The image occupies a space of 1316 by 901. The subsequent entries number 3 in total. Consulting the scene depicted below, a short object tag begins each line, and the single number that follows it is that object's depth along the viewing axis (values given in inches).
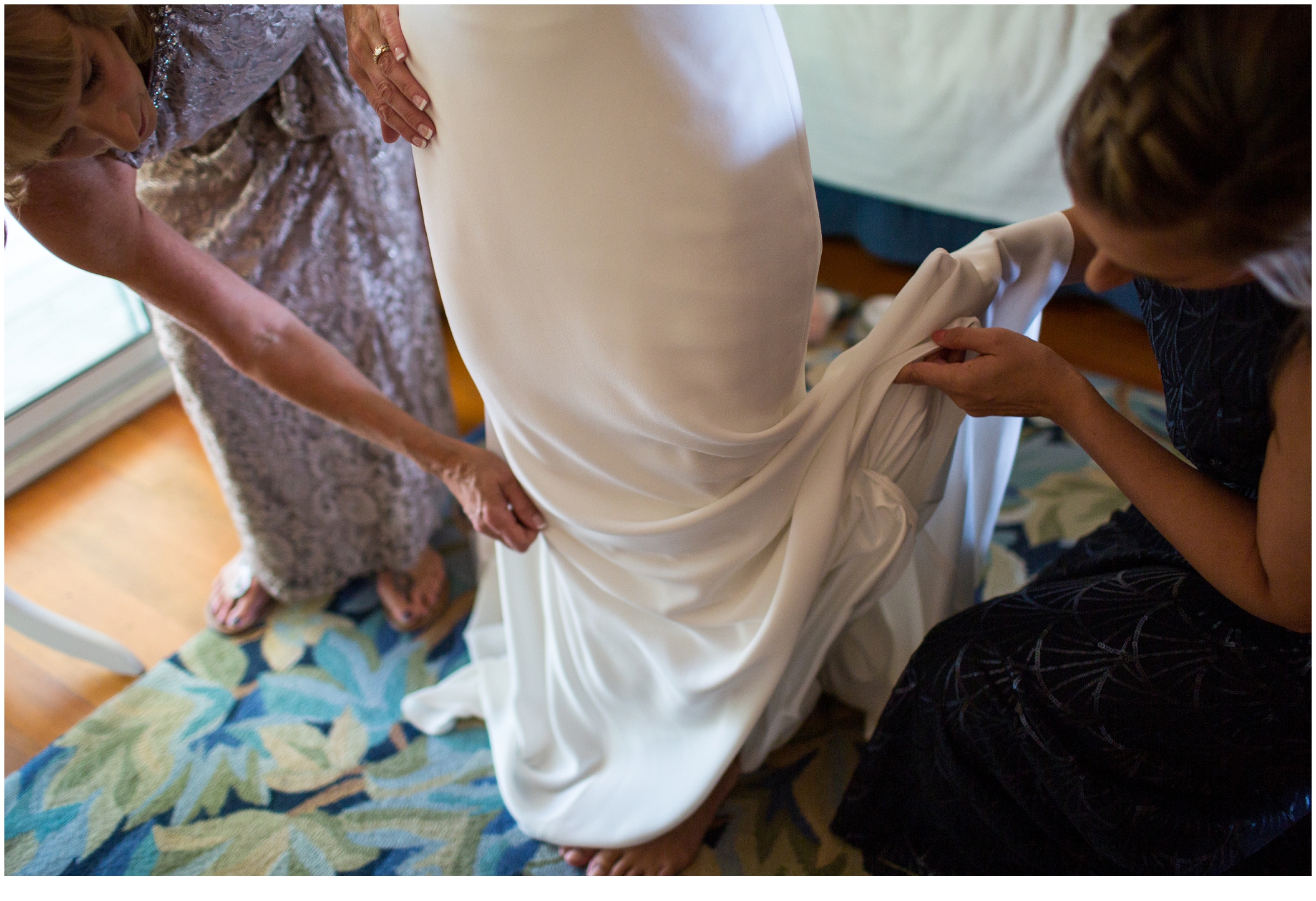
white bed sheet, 66.6
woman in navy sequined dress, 20.6
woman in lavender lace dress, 32.6
